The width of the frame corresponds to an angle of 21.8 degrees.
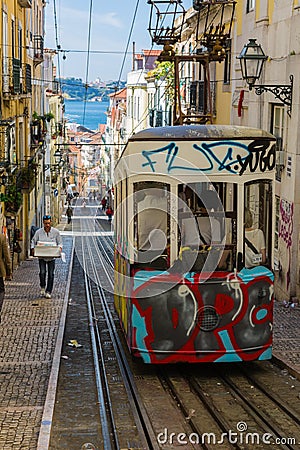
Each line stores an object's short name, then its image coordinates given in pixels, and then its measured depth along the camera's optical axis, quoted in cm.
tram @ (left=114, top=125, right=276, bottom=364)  955
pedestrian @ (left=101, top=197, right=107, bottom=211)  7375
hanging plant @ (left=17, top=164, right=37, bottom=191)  2510
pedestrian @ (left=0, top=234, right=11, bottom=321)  1086
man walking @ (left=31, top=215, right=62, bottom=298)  1557
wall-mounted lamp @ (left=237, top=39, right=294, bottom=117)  1485
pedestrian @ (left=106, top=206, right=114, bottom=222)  5559
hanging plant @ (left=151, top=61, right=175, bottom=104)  3708
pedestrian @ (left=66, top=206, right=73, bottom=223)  5949
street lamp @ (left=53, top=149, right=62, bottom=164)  6351
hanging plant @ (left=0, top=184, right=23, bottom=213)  2212
